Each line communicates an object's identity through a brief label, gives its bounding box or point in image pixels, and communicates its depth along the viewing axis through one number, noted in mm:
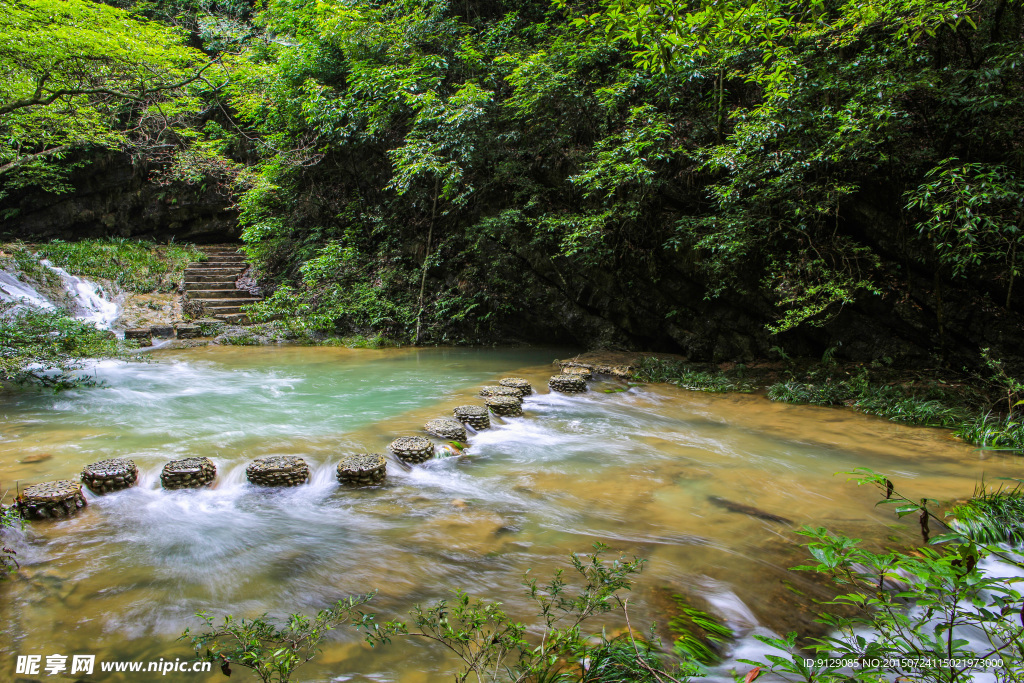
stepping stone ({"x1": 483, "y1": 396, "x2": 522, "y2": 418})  6430
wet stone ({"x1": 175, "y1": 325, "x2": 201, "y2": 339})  11609
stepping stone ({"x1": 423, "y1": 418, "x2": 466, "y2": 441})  5492
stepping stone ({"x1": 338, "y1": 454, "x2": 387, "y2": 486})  4438
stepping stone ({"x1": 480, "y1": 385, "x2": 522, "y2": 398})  6990
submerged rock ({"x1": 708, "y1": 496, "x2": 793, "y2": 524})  3730
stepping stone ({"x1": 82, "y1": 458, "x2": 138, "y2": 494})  4082
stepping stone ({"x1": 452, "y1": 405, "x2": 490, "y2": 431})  5926
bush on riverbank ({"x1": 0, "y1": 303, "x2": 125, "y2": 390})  5953
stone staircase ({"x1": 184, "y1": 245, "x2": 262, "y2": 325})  12969
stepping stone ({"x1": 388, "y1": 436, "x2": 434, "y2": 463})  4852
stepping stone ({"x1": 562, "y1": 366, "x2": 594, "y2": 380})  8336
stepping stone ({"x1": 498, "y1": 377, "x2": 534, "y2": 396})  7309
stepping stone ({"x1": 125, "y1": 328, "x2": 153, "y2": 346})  10895
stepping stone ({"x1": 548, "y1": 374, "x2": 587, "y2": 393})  7605
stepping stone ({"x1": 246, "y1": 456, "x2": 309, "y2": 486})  4418
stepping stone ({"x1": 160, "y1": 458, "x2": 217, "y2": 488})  4266
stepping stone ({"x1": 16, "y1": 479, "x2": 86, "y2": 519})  3607
